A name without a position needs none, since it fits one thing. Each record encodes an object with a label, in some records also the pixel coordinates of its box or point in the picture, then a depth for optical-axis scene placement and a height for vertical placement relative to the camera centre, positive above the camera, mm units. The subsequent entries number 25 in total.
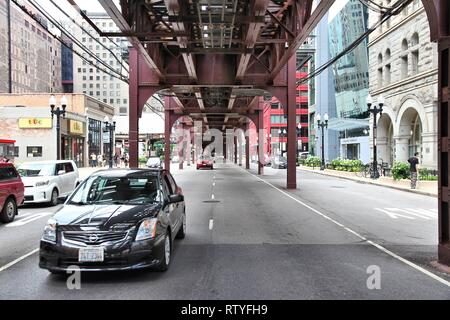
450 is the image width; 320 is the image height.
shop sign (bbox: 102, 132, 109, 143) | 53525 +2272
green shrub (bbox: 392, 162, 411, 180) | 29167 -1028
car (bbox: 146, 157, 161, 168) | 54175 -598
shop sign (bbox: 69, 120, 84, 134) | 51688 +3424
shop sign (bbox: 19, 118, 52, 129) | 49281 +3621
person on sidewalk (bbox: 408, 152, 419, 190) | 24375 -816
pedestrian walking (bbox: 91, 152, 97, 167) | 55638 -405
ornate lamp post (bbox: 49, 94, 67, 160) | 27631 +2750
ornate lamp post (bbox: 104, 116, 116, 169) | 42925 +2912
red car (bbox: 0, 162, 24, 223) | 13102 -931
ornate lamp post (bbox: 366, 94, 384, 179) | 31891 +1425
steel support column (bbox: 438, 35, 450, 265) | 7882 +46
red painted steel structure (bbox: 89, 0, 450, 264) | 8039 +3932
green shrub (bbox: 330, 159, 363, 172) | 41544 -942
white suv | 17188 -822
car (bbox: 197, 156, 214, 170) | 58375 -834
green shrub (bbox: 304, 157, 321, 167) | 56725 -818
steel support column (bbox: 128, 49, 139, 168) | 24375 +2232
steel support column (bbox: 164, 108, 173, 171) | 44562 +2273
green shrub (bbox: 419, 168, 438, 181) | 29591 -1377
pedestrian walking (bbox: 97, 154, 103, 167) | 58031 -430
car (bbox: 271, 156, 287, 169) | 62744 -887
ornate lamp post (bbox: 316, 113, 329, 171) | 47488 +3168
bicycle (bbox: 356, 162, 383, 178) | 34653 -1221
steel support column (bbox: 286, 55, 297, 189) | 25547 +1814
